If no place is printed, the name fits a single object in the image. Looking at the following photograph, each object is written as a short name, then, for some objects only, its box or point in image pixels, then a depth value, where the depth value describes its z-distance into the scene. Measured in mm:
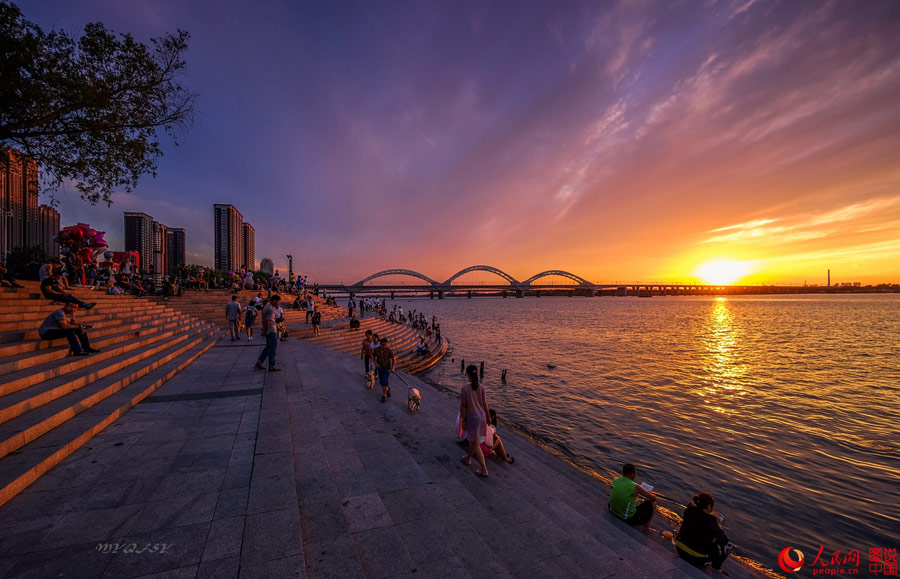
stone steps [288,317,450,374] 18969
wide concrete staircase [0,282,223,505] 4527
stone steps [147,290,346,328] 20859
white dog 8398
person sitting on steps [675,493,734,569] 4500
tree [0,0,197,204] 8719
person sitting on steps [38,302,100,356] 7883
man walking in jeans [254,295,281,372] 10031
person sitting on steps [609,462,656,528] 5191
